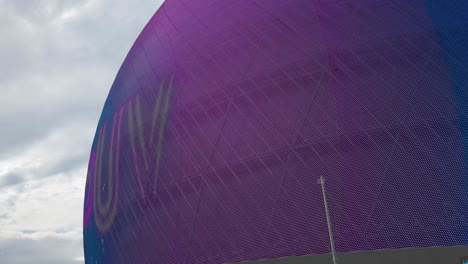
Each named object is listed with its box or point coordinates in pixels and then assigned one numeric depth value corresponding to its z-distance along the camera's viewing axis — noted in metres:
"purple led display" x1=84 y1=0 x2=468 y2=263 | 16.58
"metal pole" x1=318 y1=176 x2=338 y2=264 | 14.70
